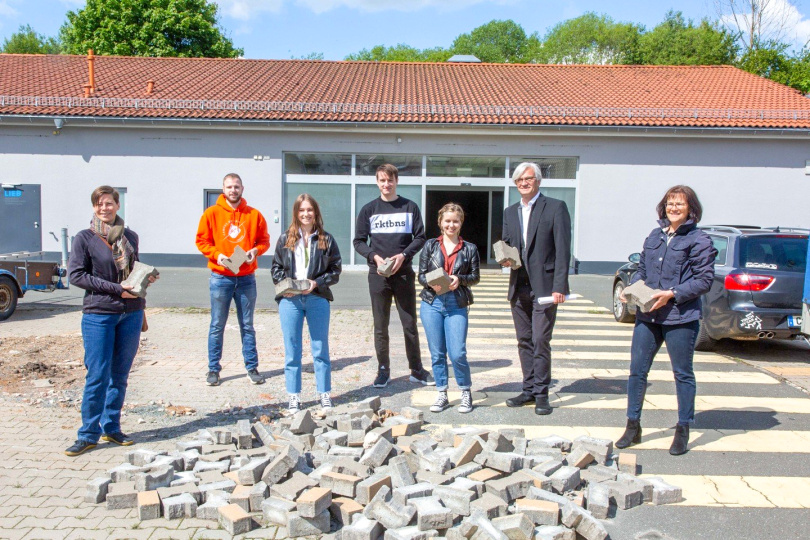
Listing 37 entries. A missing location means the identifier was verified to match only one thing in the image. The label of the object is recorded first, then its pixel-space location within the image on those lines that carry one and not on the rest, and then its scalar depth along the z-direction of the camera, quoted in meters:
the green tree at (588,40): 57.41
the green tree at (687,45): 42.03
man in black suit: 5.65
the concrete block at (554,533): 3.52
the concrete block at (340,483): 3.88
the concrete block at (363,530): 3.46
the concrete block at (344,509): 3.72
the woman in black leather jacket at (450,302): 5.65
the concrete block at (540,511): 3.65
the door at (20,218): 17.44
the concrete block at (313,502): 3.58
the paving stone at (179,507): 3.79
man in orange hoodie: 6.49
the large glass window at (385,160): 18.80
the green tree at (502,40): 67.00
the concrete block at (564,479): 4.02
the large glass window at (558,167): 19.03
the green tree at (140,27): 35.75
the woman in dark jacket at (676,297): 4.77
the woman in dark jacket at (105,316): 4.75
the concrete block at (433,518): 3.56
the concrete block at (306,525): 3.60
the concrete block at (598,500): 3.86
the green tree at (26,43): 53.19
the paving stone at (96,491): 3.95
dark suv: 7.96
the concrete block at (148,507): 3.77
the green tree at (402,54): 62.28
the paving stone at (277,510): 3.74
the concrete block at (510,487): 3.89
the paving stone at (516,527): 3.51
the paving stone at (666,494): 4.09
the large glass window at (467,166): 18.89
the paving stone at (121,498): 3.88
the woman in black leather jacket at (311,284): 5.63
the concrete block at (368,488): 3.81
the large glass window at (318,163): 18.78
